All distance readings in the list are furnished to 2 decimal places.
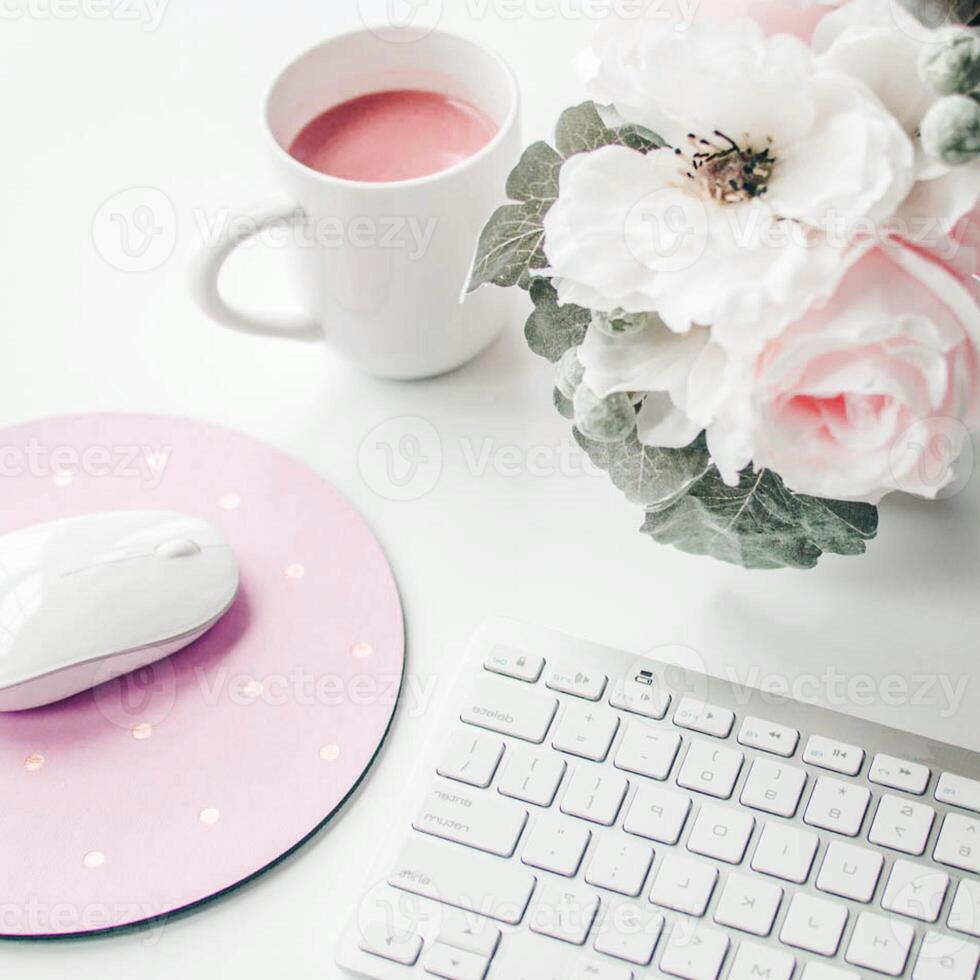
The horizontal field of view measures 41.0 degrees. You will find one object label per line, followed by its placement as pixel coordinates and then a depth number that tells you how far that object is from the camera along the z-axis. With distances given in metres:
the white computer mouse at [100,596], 0.46
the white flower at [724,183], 0.34
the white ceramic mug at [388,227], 0.52
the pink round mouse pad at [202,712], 0.45
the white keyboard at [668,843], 0.41
